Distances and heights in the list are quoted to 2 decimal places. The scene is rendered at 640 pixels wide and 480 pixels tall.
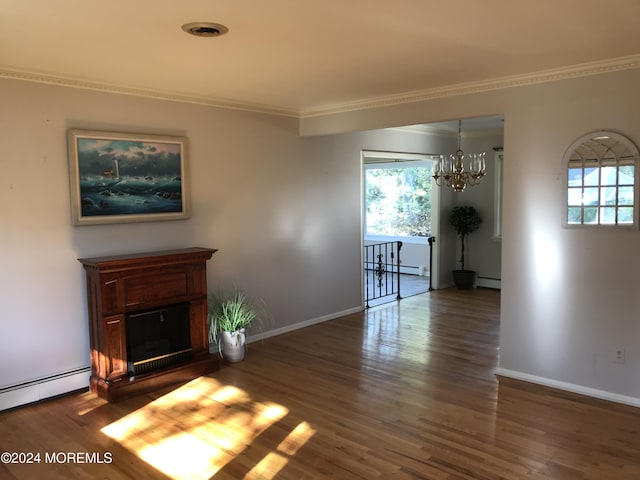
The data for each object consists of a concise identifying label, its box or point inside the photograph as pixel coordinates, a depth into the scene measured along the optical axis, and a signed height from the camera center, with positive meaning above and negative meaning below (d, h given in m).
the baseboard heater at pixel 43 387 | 3.76 -1.39
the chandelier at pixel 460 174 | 5.21 +0.30
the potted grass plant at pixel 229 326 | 4.73 -1.13
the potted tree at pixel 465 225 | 7.99 -0.36
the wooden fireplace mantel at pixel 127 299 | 3.91 -0.76
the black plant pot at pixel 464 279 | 8.00 -1.20
